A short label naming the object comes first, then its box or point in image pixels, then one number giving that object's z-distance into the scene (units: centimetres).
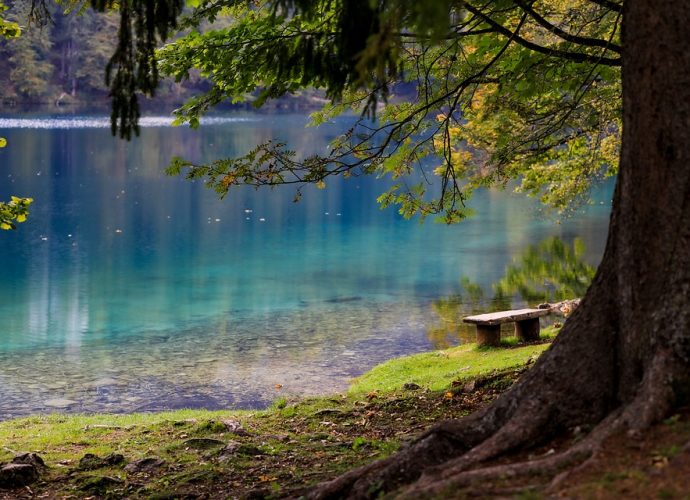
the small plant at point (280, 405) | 1232
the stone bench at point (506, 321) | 1576
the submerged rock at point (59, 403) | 1564
